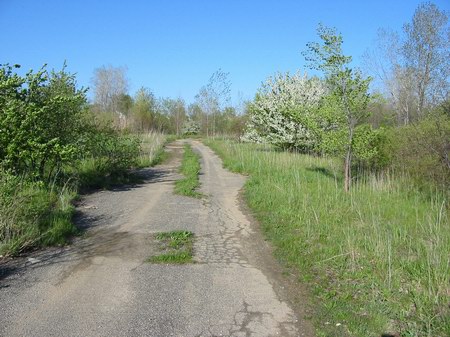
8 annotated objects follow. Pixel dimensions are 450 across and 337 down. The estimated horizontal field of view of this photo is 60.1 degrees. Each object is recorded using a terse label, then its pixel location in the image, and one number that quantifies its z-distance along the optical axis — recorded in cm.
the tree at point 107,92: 5812
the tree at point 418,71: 3041
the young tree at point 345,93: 1042
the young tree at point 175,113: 7344
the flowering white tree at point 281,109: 2219
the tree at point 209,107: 4728
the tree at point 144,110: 5529
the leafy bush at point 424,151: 930
